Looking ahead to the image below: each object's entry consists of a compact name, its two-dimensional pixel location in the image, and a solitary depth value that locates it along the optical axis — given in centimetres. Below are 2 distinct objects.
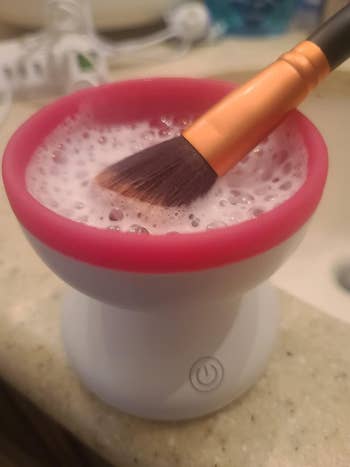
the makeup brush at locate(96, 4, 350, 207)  25
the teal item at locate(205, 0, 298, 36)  63
